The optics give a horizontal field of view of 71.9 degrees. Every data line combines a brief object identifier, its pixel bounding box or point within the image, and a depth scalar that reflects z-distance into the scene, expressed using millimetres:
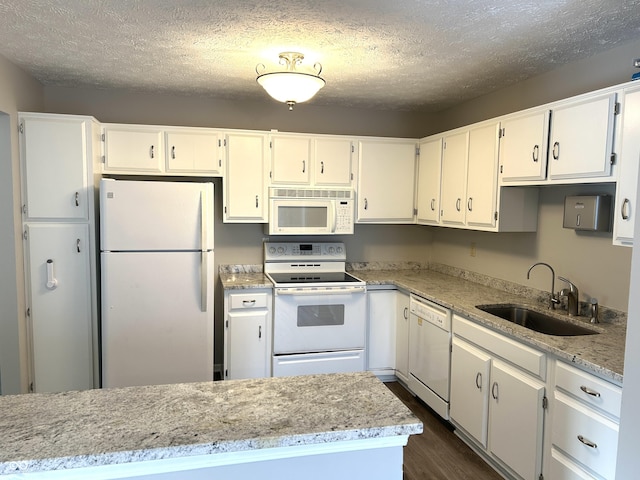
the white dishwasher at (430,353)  3039
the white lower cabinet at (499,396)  2225
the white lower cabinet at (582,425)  1826
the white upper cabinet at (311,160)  3750
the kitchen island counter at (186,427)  1024
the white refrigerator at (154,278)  3119
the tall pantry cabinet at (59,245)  3096
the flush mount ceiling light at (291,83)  2475
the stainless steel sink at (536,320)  2521
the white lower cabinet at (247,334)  3469
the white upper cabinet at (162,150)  3465
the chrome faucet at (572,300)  2617
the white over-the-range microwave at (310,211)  3760
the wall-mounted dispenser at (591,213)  2451
